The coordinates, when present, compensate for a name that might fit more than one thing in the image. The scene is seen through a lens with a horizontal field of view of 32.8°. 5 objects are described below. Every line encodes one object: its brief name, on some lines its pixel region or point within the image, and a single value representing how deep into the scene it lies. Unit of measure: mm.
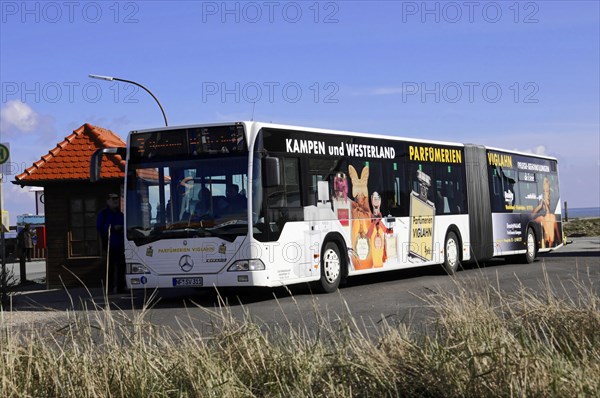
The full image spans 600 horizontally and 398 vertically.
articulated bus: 15469
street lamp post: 28862
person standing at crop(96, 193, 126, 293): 18578
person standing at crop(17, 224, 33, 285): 23594
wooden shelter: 21594
